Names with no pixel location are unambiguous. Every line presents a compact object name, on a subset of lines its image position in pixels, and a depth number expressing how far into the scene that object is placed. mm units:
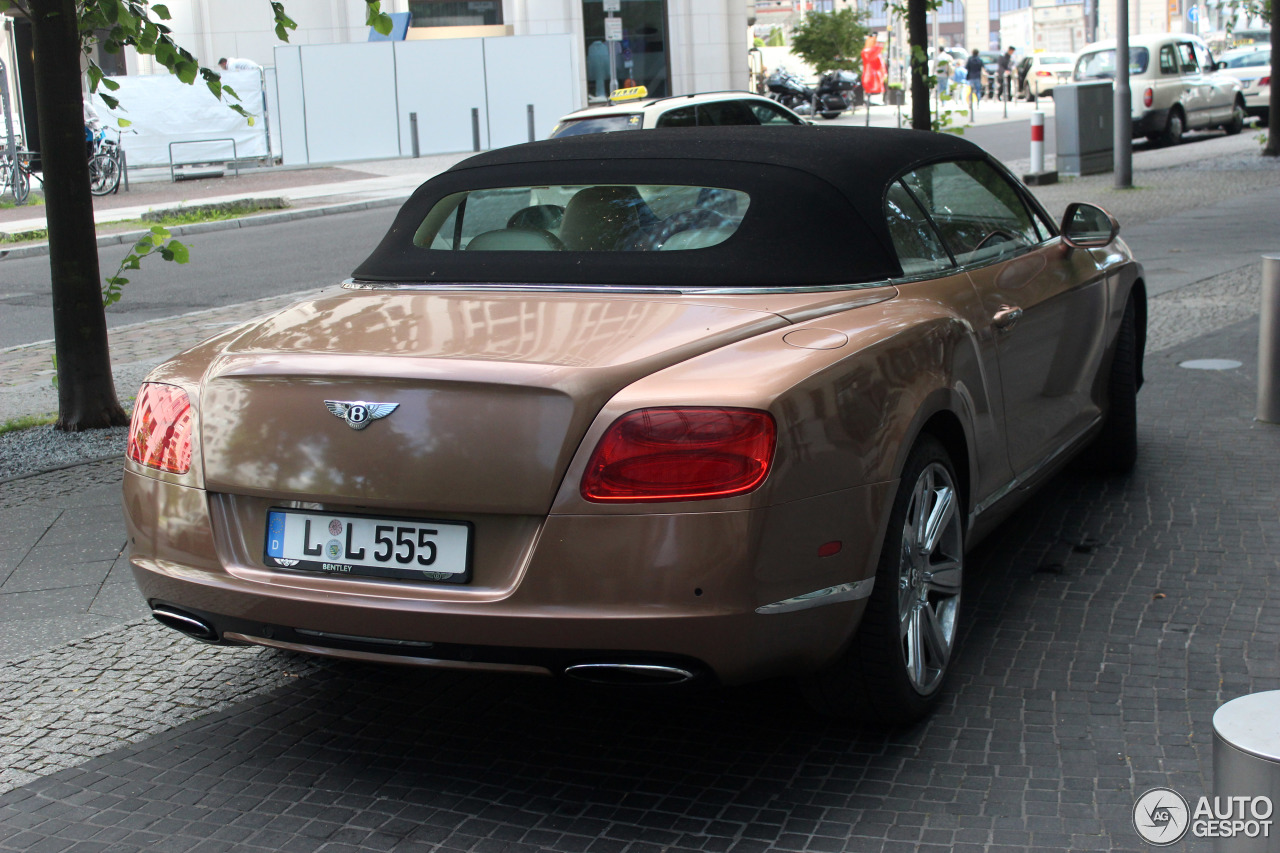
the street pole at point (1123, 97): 16844
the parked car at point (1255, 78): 28938
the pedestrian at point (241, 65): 28266
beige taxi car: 15039
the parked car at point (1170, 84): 24469
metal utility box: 19359
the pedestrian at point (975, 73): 45094
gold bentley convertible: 2873
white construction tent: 28094
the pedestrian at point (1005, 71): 42531
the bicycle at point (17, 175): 22328
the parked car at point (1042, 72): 45000
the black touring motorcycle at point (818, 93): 42469
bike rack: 25816
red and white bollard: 18453
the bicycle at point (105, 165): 23031
